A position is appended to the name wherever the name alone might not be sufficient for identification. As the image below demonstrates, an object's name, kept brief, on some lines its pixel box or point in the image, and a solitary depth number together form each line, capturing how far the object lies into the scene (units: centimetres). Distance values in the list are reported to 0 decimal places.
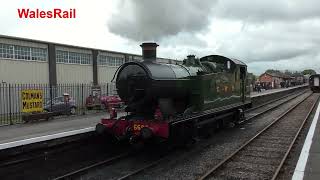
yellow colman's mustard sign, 1199
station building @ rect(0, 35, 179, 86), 1925
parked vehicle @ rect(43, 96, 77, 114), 1410
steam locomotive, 685
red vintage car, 1584
